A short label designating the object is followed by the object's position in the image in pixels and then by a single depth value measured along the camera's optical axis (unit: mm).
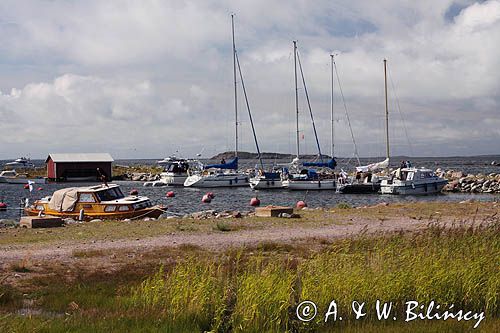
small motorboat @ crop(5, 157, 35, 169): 151038
